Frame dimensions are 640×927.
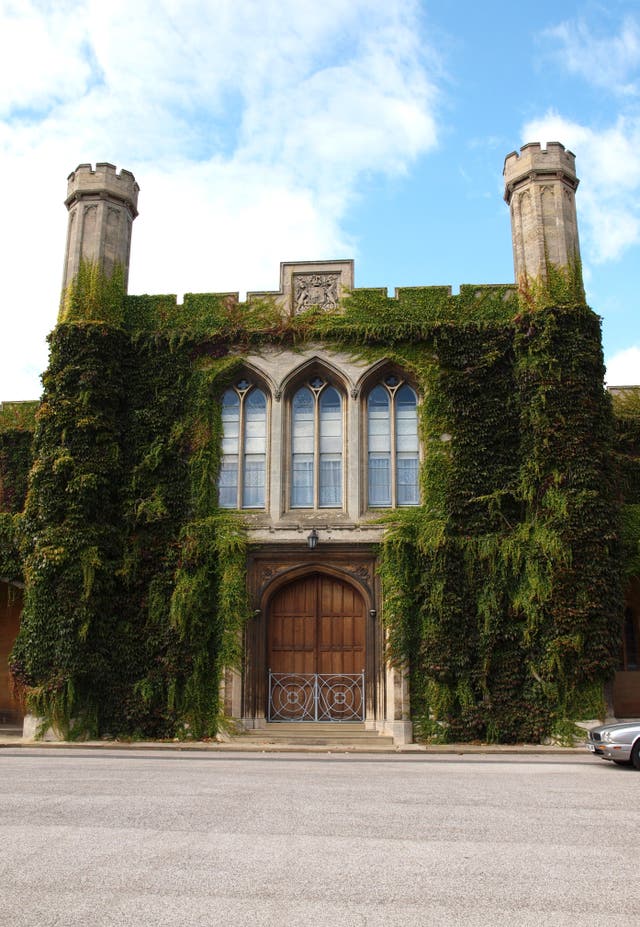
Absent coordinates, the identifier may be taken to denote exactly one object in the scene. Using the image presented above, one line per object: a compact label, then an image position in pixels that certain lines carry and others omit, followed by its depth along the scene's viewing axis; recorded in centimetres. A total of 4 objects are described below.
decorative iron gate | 1545
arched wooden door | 1553
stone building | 1535
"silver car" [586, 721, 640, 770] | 1091
